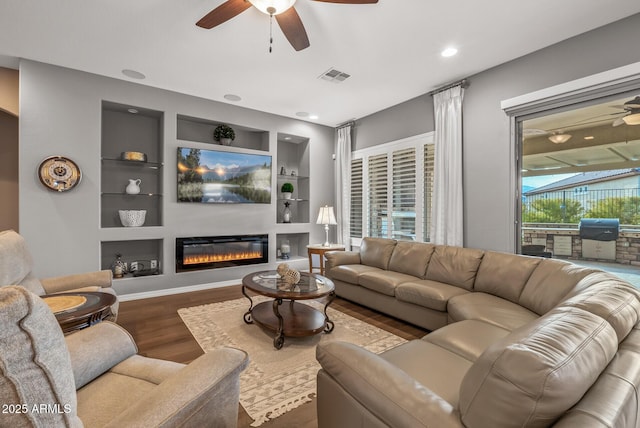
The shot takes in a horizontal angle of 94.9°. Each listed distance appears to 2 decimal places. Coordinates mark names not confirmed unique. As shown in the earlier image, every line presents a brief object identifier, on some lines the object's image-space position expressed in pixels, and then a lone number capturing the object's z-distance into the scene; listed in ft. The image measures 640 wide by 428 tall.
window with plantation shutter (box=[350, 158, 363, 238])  18.16
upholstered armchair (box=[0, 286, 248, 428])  1.87
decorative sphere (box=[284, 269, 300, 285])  9.59
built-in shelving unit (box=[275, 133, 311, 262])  18.76
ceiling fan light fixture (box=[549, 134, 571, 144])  10.16
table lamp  17.56
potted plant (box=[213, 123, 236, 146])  15.90
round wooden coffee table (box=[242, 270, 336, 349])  8.53
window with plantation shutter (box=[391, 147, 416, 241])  15.01
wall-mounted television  14.58
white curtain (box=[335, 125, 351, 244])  18.65
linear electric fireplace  14.64
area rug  6.28
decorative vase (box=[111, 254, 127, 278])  13.28
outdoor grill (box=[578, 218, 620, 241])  9.09
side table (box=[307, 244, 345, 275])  16.52
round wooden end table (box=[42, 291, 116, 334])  5.95
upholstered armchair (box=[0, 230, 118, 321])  6.86
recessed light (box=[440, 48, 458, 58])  10.19
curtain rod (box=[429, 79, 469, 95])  12.29
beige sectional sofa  2.50
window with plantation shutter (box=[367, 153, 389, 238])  16.57
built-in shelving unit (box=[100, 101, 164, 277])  13.75
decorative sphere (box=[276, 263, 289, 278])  9.88
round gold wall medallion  11.39
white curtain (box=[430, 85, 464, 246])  12.52
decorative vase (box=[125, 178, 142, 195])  13.71
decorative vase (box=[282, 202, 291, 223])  18.38
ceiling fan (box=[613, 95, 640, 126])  8.61
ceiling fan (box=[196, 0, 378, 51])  6.86
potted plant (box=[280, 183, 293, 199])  18.12
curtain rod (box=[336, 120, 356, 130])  18.35
